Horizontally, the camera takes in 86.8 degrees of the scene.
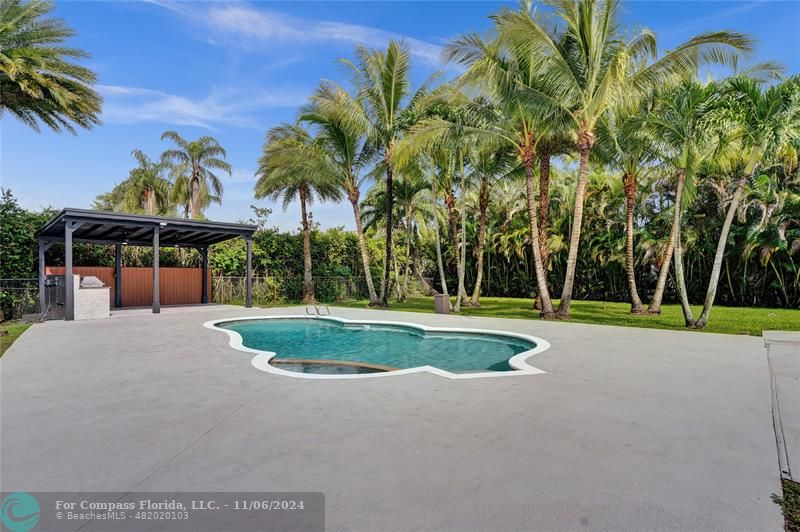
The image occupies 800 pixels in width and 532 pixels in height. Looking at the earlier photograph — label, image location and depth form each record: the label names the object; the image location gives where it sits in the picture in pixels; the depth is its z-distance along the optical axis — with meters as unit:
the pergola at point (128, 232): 11.64
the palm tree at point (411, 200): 17.02
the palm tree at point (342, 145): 15.47
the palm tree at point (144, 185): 27.16
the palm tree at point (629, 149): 11.23
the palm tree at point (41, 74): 10.48
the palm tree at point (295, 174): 16.19
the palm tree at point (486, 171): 15.25
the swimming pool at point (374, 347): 7.09
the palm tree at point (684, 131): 9.34
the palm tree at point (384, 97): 15.39
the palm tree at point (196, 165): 26.02
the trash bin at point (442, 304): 14.25
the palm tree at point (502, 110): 11.57
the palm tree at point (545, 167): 13.88
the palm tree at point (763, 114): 8.44
